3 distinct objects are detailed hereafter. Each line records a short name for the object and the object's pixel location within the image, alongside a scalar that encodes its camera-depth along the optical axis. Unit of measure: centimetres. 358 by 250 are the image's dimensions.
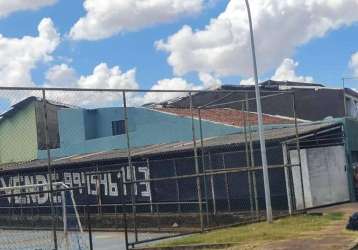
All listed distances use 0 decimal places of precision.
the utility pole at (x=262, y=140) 1783
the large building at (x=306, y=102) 3778
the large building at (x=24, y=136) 3556
